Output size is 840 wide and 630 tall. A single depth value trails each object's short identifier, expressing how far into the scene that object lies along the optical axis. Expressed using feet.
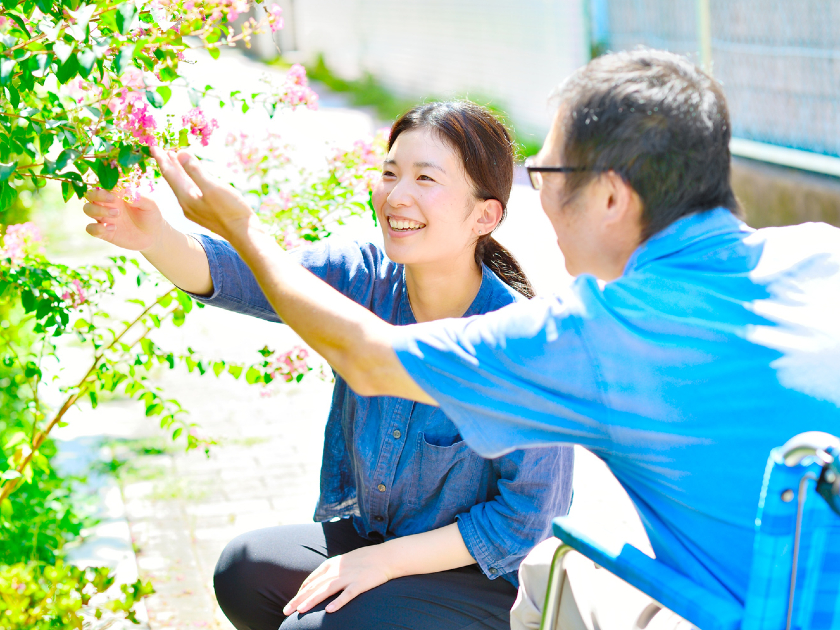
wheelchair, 8.32
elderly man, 8.54
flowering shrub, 9.42
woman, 9.97
